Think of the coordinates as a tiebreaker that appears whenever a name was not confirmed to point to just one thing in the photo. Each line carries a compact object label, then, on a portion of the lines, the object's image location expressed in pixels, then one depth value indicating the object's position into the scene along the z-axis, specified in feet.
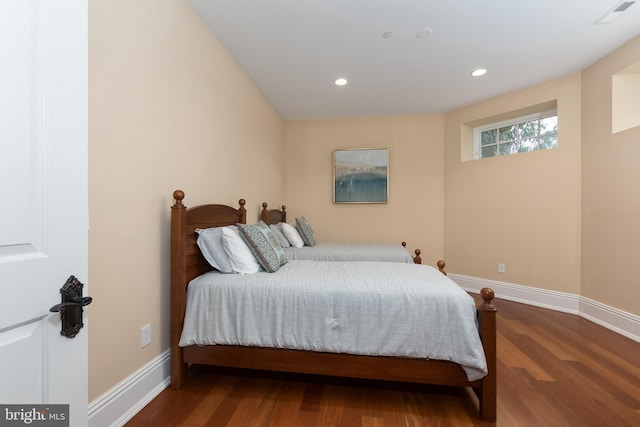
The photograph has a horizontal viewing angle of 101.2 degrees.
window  10.78
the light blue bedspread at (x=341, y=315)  4.74
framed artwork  13.94
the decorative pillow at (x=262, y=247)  6.16
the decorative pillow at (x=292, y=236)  11.00
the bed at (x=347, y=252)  9.68
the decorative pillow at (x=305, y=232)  11.53
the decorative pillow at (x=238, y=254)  5.99
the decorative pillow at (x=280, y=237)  10.74
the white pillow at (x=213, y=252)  5.99
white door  1.99
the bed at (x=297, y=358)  4.67
